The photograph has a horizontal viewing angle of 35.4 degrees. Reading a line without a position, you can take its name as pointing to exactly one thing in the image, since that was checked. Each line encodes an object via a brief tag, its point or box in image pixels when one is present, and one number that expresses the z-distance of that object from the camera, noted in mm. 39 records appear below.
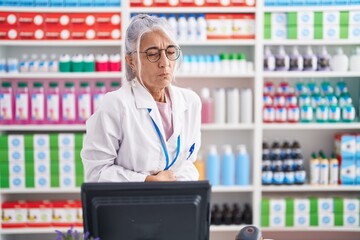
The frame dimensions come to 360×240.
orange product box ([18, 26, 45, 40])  4242
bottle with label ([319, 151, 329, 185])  4441
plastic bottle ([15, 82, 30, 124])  4246
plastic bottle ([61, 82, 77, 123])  4258
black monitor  1521
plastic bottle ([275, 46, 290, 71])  4305
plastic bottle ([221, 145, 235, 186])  4402
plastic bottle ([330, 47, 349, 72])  4371
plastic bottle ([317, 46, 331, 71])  4336
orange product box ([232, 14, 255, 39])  4297
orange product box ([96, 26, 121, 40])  4246
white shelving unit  4246
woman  2154
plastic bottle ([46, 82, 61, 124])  4258
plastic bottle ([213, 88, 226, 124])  4336
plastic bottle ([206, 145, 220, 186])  4402
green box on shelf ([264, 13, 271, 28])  4273
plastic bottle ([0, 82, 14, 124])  4254
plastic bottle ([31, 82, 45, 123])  4246
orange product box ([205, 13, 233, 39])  4293
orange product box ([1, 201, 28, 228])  4363
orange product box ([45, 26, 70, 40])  4246
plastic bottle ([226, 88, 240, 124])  4348
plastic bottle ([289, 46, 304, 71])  4305
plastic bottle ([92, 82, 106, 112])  4273
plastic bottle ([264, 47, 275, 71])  4305
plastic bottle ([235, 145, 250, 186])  4406
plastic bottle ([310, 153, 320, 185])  4453
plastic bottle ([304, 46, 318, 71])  4309
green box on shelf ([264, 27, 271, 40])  4281
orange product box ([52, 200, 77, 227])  4359
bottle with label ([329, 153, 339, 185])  4438
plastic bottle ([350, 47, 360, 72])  4359
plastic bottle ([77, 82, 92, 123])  4258
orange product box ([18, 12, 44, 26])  4230
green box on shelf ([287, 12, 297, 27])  4270
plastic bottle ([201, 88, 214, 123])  4340
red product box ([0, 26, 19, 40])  4238
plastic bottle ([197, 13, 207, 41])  4262
